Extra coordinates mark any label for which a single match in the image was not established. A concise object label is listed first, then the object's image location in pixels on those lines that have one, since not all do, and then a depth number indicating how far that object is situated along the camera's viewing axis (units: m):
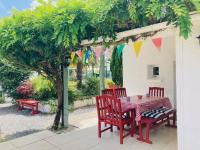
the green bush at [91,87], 9.23
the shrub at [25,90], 8.44
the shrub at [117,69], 10.59
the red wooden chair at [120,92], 6.29
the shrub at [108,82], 10.41
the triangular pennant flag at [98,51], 6.19
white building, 3.04
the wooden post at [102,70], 7.31
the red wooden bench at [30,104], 7.46
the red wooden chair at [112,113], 4.28
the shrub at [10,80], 8.68
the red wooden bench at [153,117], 4.27
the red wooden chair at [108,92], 5.89
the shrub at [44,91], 8.07
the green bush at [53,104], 7.50
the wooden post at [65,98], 5.52
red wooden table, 4.56
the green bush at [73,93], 8.14
